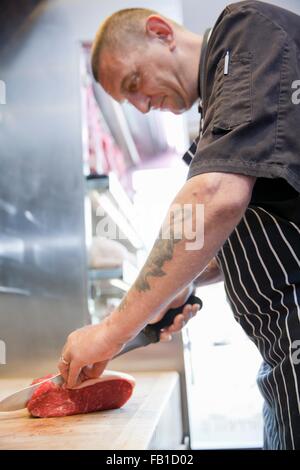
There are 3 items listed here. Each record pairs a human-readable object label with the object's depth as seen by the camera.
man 0.80
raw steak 1.11
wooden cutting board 0.86
